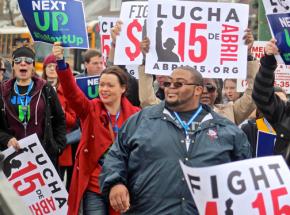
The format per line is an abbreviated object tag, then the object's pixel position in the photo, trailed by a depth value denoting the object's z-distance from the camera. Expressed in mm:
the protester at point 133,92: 8922
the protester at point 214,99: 7941
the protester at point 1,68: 9883
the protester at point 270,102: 6379
